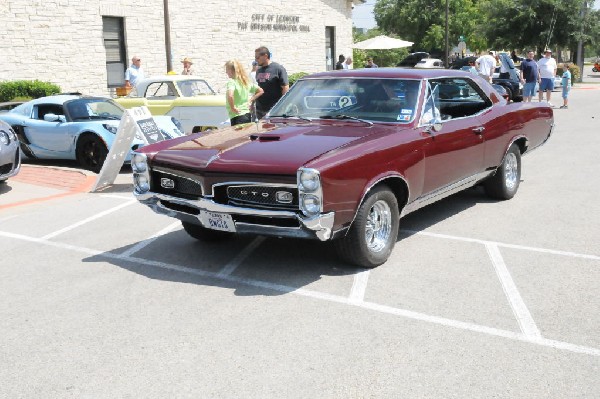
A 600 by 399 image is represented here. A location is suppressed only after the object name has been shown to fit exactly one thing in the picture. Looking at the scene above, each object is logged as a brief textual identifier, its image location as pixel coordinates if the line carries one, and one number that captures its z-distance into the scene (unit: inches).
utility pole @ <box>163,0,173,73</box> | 744.3
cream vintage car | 479.8
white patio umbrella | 1288.1
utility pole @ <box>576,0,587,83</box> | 1414.9
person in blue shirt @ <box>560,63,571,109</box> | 767.3
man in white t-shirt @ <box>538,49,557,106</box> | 747.4
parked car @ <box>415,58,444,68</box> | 1161.1
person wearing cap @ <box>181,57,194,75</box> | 687.7
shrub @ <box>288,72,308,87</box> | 964.8
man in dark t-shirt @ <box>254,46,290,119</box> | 388.0
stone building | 684.7
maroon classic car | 193.3
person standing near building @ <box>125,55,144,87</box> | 660.1
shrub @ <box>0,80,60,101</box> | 634.8
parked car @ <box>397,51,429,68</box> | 1289.9
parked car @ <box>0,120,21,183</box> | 356.5
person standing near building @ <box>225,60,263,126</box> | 355.6
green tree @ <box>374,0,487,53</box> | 2332.7
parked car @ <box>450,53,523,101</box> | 714.8
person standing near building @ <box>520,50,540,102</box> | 699.4
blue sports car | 418.3
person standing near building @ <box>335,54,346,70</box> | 939.1
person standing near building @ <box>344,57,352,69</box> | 905.9
